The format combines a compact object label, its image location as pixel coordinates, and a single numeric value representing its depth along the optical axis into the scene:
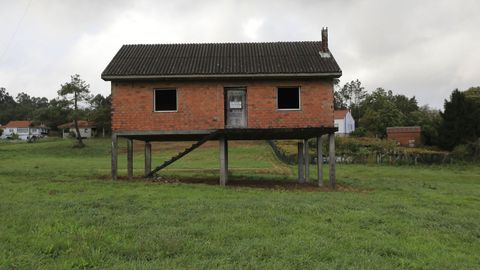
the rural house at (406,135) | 61.19
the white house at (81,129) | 89.20
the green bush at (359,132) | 70.62
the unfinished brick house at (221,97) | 18.66
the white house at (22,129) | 109.94
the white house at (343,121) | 82.25
